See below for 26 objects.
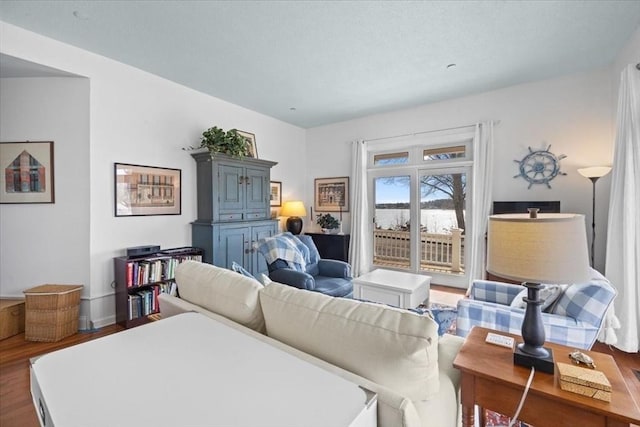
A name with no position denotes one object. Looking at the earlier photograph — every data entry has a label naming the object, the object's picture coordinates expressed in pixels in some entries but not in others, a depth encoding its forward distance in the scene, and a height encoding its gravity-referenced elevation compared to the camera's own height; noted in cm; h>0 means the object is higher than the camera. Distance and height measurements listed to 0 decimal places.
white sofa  85 -48
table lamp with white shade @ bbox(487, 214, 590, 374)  103 -18
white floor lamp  298 +36
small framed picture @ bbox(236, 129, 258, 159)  448 +101
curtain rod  401 +116
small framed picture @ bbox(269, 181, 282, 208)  502 +20
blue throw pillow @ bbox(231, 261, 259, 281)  215 -49
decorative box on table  92 -57
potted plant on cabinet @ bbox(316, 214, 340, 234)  517 -33
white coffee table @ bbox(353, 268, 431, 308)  271 -82
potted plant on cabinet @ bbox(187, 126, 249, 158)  368 +82
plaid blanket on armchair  308 -50
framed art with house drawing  289 +32
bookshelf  288 -84
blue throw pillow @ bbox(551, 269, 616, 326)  157 -52
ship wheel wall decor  352 +53
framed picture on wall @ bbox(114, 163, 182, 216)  311 +16
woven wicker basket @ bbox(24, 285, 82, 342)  262 -103
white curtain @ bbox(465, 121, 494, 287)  384 +24
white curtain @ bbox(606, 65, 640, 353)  244 -6
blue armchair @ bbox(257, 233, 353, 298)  284 -68
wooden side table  90 -62
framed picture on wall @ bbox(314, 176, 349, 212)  525 +22
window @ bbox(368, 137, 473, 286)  430 -1
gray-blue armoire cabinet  362 -8
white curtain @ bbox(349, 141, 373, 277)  497 -12
